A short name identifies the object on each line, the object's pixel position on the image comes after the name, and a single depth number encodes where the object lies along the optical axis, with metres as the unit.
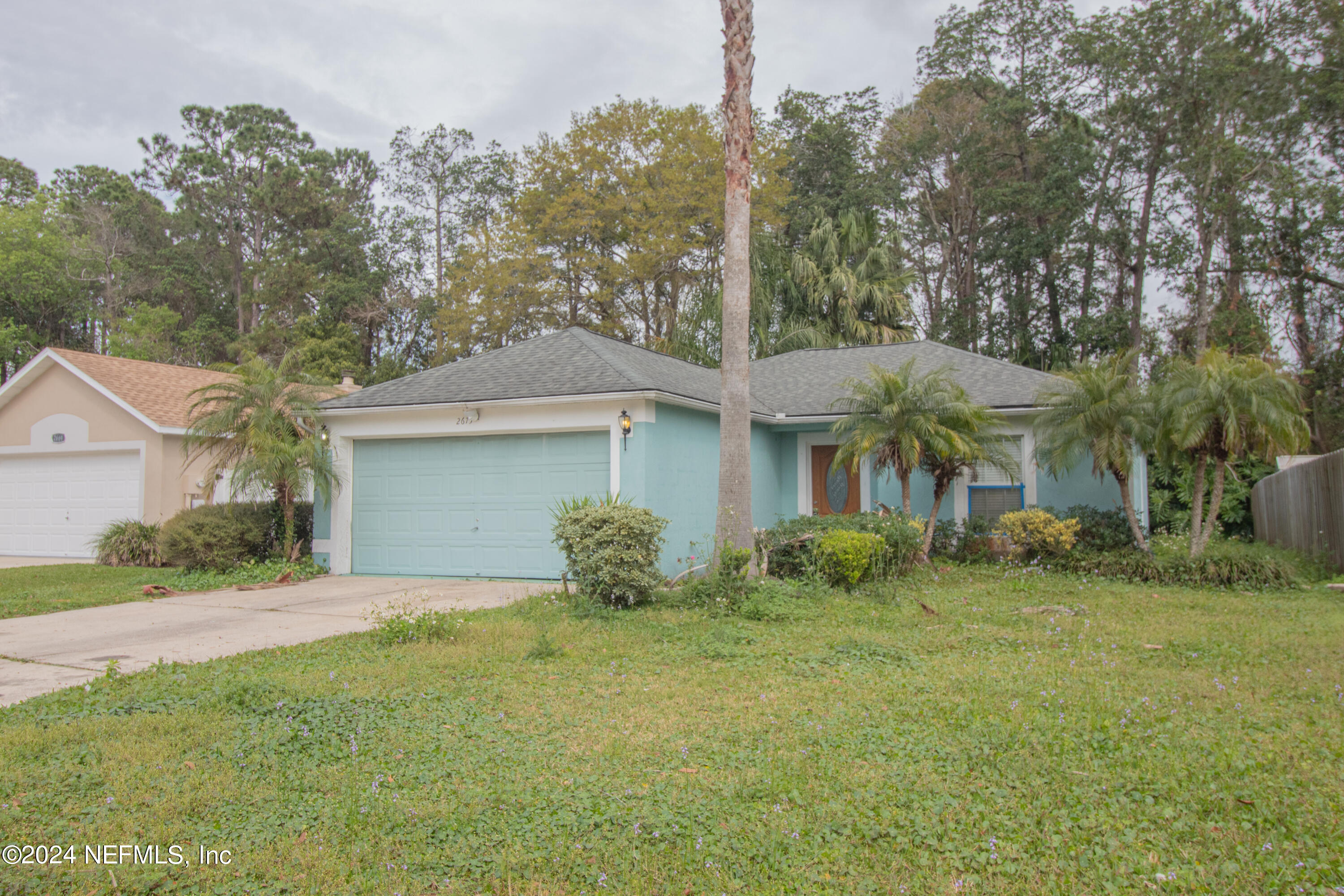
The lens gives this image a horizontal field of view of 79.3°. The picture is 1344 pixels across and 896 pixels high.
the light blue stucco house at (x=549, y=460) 11.28
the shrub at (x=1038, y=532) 11.62
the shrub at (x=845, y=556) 9.76
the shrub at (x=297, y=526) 13.20
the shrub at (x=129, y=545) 13.92
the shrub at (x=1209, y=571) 9.88
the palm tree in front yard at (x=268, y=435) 11.90
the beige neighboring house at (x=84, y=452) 15.43
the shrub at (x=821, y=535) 10.48
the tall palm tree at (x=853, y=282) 23.53
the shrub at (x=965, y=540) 12.78
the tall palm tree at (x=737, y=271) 9.69
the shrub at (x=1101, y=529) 12.03
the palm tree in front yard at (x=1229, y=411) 9.60
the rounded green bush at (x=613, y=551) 8.61
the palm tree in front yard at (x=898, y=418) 11.17
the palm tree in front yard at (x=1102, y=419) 10.52
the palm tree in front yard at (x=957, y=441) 11.05
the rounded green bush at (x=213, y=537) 12.24
